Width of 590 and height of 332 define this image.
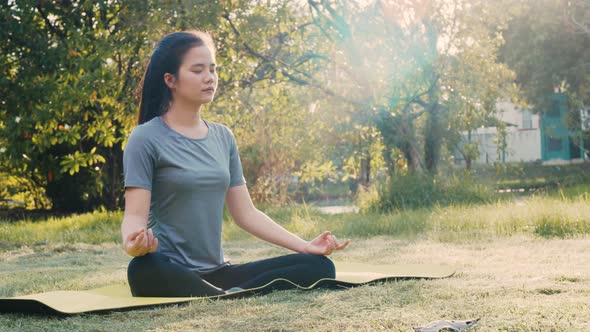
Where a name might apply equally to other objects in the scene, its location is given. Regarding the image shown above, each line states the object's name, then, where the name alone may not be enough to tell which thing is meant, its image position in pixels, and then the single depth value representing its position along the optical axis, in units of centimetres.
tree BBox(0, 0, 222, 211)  947
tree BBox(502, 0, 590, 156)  2144
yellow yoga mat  327
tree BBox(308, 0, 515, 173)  1057
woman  349
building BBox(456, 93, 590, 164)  3075
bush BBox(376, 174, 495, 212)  1006
